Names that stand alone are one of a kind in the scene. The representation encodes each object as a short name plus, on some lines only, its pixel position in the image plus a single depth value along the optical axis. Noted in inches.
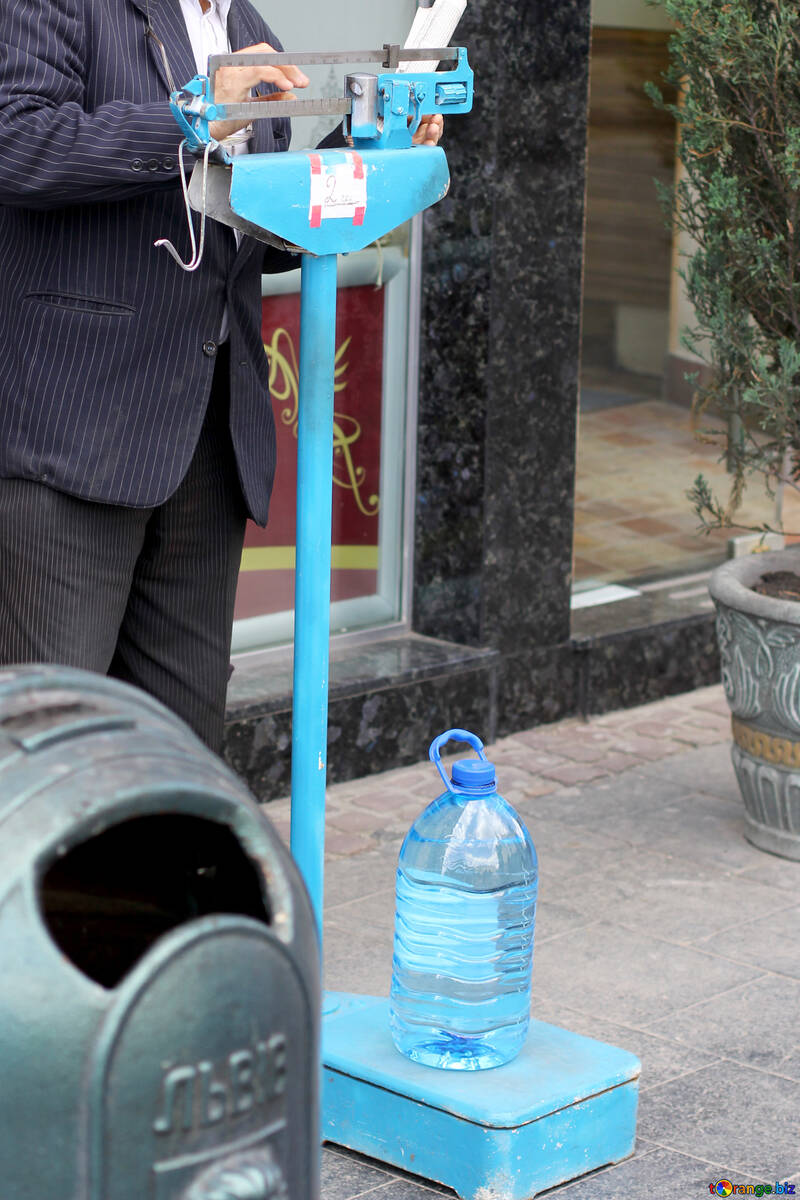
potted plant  302.9
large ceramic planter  309.0
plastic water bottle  219.5
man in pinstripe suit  192.0
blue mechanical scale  175.3
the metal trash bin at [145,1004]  90.8
